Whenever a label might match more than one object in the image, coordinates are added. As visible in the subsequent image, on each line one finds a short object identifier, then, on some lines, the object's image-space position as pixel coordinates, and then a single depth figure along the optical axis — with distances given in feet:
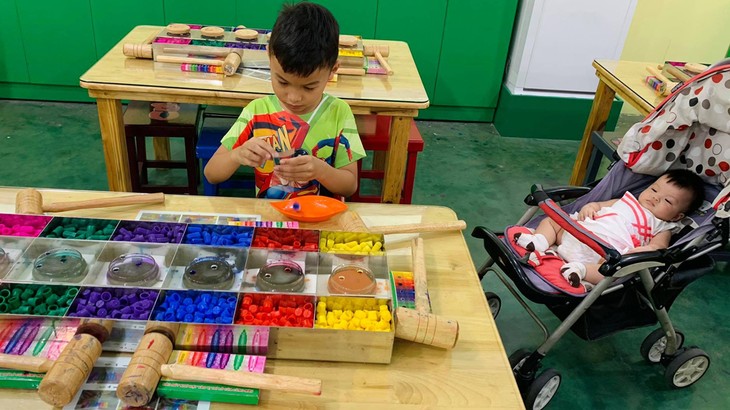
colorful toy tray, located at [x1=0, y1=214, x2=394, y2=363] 3.34
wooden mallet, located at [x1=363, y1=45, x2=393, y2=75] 8.70
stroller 5.84
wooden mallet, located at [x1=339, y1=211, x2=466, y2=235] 4.49
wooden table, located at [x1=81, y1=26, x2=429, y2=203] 7.15
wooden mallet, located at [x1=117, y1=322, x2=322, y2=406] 2.97
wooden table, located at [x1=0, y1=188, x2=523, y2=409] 3.19
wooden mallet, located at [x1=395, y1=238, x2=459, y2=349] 3.49
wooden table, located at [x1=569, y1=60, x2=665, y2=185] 8.52
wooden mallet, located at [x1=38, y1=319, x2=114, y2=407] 2.91
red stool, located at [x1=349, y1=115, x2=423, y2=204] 8.42
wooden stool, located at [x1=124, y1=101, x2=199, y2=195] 8.48
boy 4.63
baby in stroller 6.49
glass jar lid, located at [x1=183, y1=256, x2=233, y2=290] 3.54
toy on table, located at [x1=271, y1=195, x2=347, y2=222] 4.65
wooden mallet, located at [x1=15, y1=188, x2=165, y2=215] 4.23
